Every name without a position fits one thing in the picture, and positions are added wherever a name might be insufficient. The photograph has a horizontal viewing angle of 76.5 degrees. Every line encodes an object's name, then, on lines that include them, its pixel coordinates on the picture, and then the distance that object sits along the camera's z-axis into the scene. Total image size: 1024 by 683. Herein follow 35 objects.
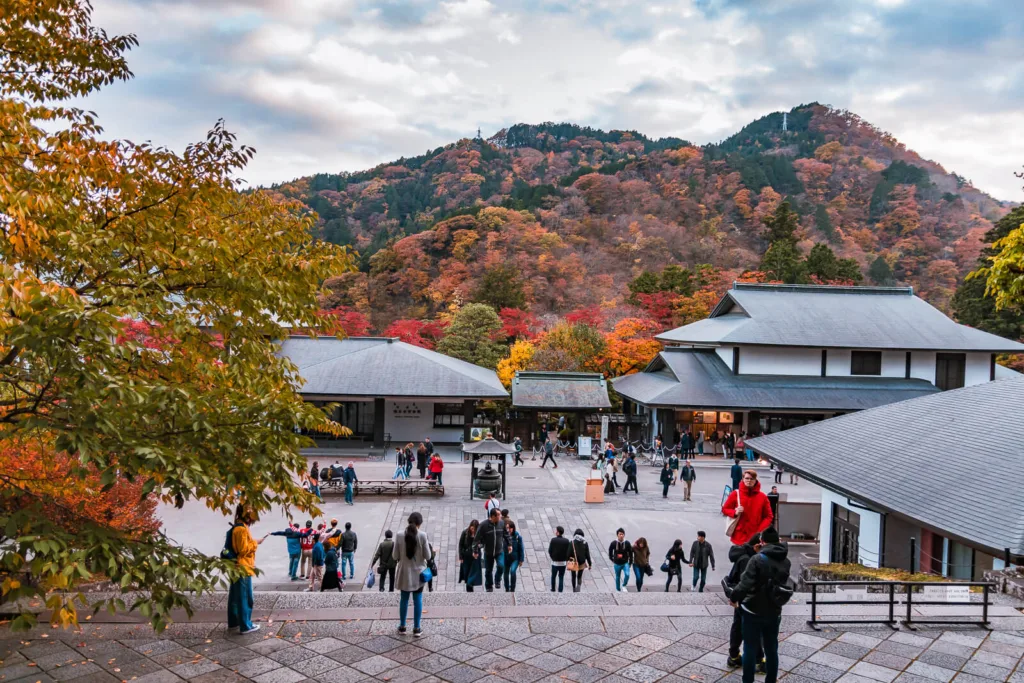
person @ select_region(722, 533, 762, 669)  6.44
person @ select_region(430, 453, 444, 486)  21.09
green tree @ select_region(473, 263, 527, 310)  48.12
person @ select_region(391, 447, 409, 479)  22.94
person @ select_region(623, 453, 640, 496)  22.16
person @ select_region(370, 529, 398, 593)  11.27
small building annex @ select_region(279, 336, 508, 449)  28.66
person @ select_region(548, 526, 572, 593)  11.63
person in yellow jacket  7.07
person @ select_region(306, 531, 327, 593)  12.24
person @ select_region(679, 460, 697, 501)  21.14
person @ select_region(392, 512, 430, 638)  7.06
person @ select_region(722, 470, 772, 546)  7.74
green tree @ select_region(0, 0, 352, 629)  4.37
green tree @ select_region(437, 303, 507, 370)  39.44
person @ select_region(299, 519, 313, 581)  13.09
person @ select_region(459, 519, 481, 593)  11.58
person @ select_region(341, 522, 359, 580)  13.04
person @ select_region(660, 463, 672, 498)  21.45
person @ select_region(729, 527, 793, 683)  5.68
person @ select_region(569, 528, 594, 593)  11.74
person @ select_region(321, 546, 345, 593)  11.80
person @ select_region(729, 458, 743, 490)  20.64
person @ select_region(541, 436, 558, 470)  26.73
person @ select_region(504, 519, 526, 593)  11.75
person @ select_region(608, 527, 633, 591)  12.14
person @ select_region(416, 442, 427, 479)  23.32
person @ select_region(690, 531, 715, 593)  12.62
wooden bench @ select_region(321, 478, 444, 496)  20.86
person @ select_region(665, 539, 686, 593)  12.59
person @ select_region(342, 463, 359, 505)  19.91
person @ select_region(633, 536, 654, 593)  12.36
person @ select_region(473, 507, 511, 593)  11.43
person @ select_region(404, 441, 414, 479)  23.16
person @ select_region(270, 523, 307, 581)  13.39
